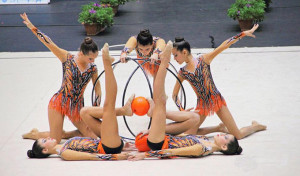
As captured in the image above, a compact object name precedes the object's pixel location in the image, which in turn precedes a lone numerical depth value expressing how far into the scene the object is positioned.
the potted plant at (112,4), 20.28
